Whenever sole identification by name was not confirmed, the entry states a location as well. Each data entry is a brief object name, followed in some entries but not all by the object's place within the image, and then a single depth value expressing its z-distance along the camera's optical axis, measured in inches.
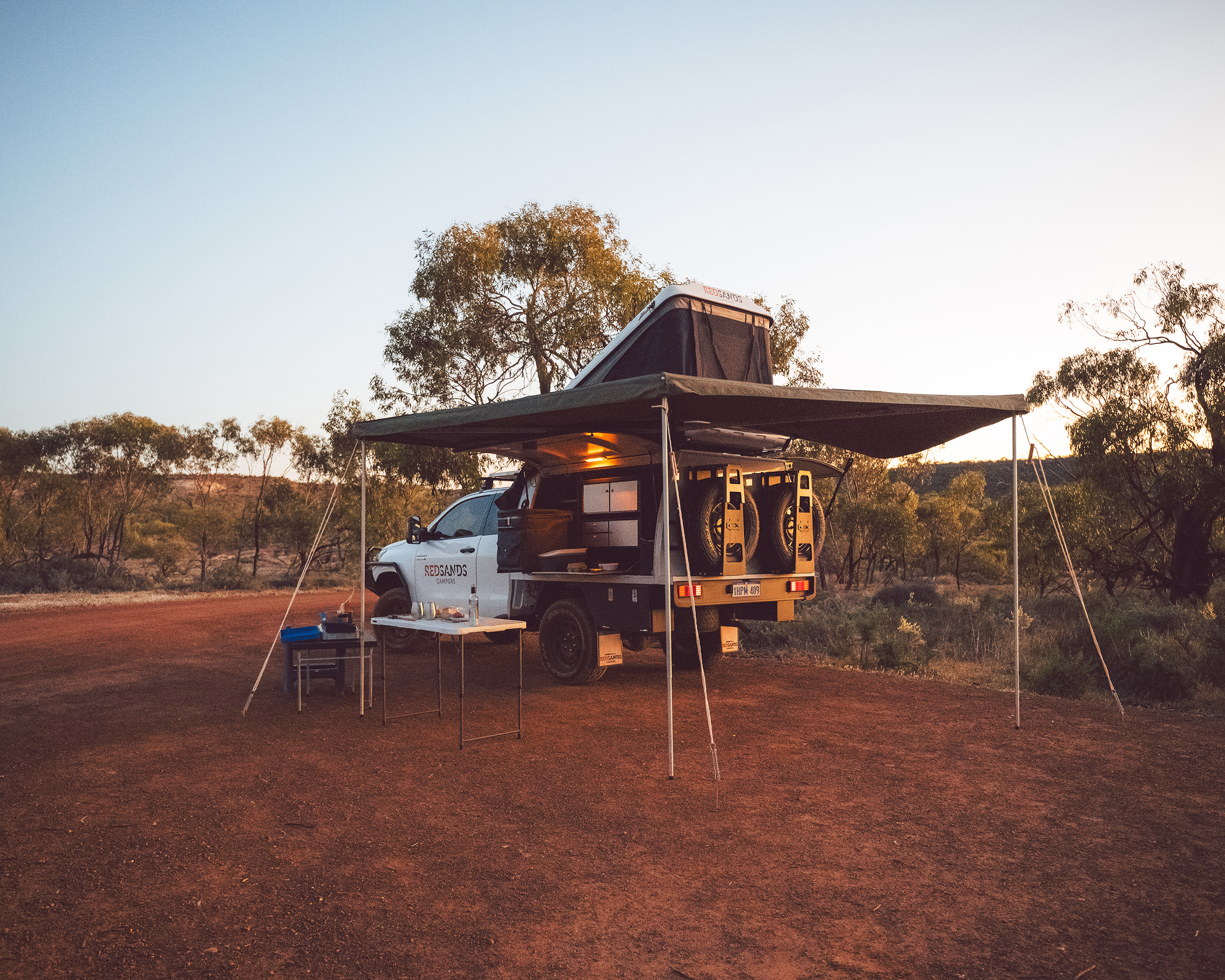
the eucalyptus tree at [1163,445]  604.4
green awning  230.4
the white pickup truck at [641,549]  312.7
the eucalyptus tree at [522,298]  671.1
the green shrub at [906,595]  734.5
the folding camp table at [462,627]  264.4
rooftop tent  342.0
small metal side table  311.7
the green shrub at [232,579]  1017.5
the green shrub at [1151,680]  357.4
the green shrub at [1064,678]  357.1
